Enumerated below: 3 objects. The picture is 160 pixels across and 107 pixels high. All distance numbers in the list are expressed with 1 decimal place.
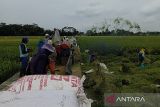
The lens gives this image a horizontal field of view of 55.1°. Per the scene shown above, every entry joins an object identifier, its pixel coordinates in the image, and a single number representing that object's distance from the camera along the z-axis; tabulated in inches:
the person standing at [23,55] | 173.0
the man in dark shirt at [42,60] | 131.4
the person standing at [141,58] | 331.8
